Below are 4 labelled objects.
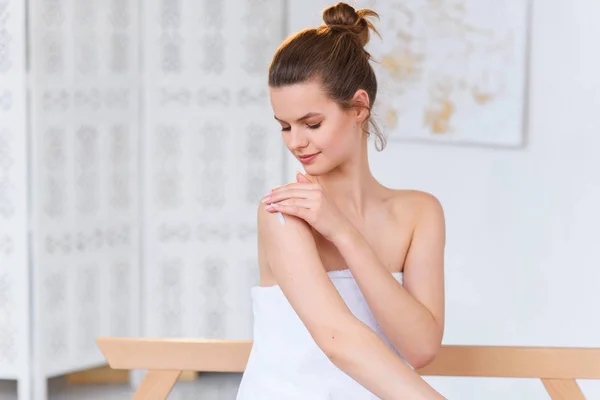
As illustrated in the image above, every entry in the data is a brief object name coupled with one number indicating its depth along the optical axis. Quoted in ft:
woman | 8.32
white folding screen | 16.77
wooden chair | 9.09
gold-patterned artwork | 15.00
